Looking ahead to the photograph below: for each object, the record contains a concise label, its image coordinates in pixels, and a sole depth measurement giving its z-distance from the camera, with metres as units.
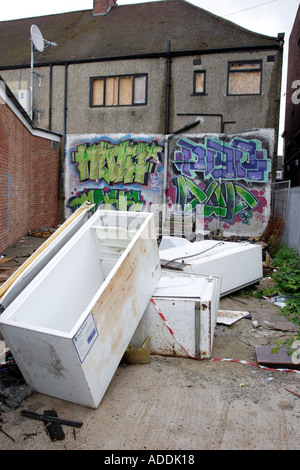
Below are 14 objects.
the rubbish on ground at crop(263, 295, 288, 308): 5.93
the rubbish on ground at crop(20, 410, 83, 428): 2.75
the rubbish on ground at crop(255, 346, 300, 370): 3.66
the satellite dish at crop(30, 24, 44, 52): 12.69
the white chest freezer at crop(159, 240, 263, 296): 5.56
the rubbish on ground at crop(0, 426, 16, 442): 2.60
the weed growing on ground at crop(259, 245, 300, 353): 5.44
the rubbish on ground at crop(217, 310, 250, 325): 4.97
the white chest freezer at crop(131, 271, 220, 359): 3.74
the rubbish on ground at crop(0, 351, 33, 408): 3.00
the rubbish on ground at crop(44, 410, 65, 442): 2.61
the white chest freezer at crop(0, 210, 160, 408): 2.71
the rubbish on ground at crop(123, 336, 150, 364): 3.69
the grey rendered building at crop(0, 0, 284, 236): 12.28
